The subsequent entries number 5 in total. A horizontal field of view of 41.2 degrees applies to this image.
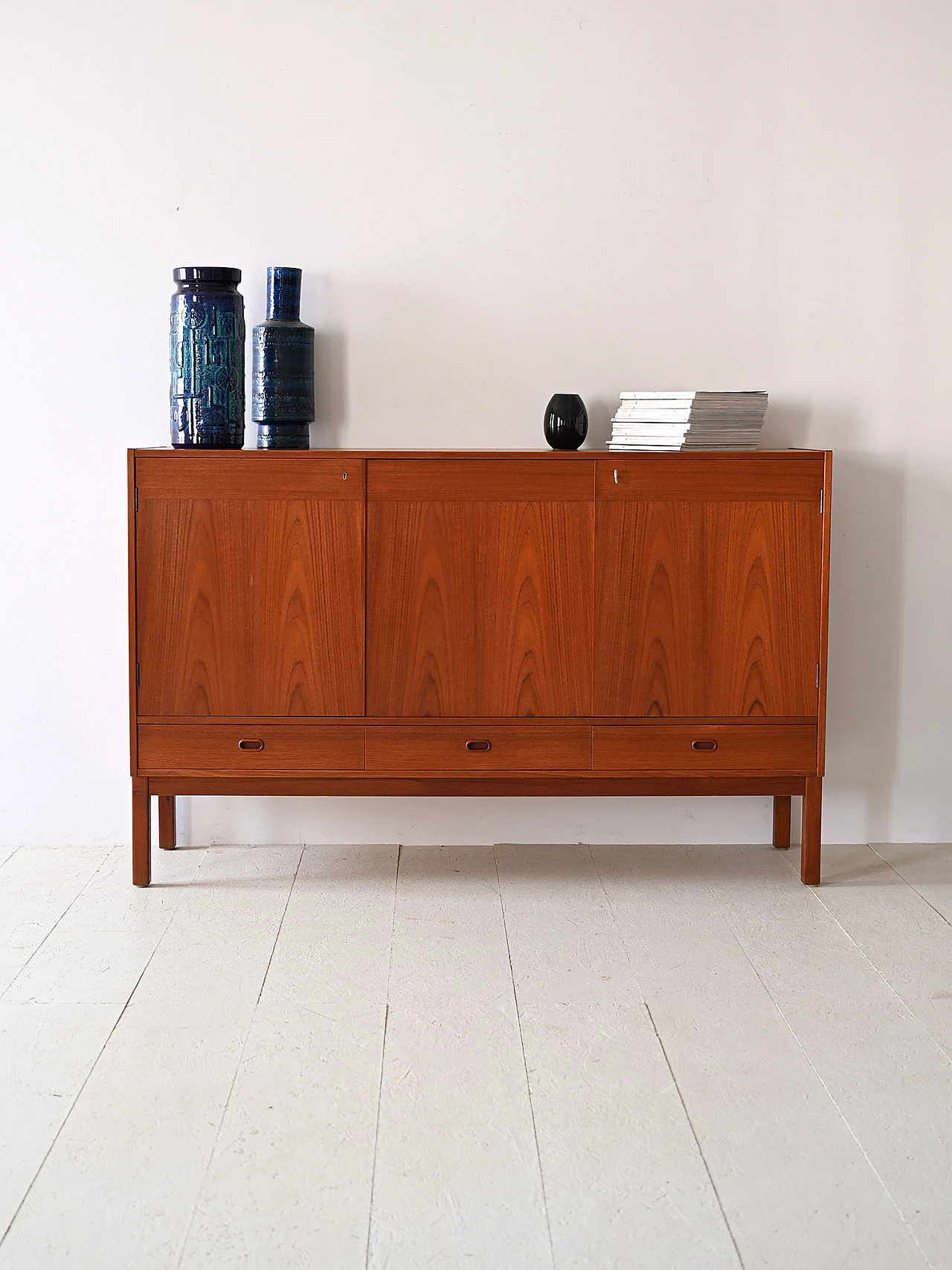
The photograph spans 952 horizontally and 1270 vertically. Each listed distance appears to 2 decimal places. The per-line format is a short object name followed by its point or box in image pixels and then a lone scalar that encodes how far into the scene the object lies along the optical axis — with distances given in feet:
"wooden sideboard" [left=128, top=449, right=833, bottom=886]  8.87
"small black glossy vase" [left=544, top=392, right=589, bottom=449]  9.39
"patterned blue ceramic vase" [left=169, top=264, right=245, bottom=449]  9.13
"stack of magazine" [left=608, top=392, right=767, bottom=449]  9.07
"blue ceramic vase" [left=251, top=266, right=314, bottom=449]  9.38
